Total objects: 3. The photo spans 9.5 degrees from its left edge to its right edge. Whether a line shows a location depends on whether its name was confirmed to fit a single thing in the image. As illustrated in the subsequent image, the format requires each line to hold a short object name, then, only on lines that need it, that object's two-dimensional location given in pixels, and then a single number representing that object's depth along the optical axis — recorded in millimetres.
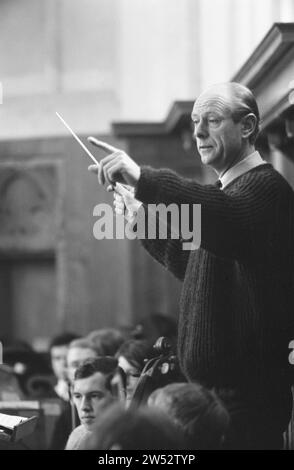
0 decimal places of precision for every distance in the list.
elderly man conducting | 4491
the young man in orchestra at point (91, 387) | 5987
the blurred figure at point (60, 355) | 9894
